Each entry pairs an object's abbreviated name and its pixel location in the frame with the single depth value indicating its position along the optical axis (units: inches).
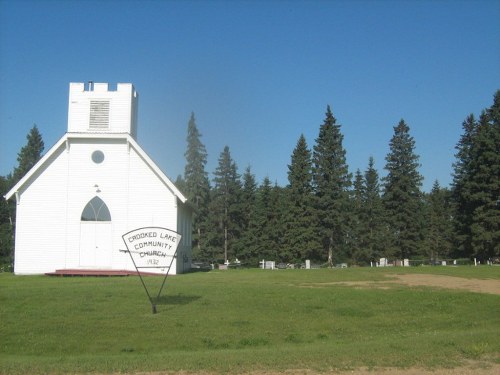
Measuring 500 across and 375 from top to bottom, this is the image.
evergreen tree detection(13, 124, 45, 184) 2485.2
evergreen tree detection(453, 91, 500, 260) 2009.1
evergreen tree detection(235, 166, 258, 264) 2731.3
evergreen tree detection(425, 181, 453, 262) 3444.9
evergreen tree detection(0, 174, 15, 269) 2454.1
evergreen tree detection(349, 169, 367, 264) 2920.8
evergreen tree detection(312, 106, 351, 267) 2300.7
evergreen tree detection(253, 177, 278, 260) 2684.5
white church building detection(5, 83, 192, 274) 1246.3
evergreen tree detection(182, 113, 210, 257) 2906.0
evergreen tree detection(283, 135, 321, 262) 2317.9
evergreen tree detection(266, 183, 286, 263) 2620.6
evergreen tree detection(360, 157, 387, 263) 2829.7
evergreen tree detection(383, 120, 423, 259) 2381.9
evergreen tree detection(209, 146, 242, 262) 2883.9
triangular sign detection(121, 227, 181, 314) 654.5
